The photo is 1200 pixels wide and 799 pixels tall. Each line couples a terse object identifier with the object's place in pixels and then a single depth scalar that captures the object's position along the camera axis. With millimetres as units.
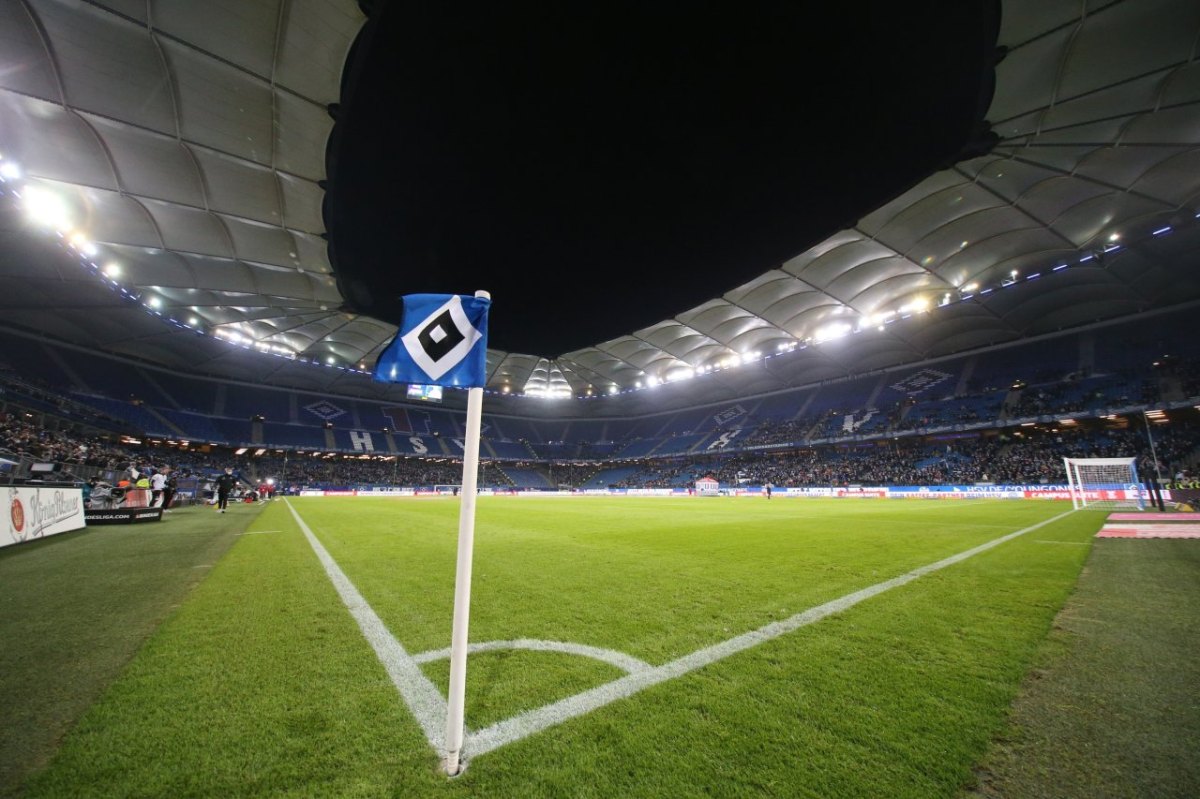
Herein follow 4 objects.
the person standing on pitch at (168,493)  17344
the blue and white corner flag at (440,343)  2400
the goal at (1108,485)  20359
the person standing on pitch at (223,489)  16500
